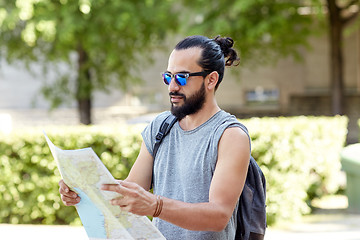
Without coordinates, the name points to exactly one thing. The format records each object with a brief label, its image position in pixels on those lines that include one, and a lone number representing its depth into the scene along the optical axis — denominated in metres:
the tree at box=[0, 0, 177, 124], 12.95
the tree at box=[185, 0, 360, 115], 13.06
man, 1.87
